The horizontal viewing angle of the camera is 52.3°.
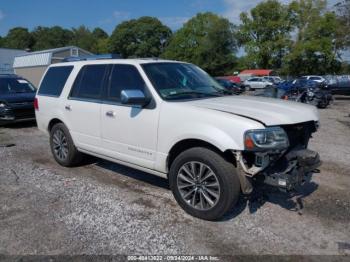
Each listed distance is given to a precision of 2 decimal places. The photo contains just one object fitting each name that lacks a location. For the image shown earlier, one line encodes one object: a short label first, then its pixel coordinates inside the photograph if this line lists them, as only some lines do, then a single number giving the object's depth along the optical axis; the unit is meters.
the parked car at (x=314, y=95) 16.45
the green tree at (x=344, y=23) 22.89
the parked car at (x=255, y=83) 40.58
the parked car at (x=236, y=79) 41.65
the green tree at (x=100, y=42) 85.90
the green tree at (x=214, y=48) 63.47
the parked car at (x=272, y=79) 40.57
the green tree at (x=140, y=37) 80.75
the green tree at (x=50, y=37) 102.69
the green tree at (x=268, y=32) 52.50
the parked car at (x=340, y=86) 22.08
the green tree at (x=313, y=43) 47.50
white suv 3.84
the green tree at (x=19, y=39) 103.12
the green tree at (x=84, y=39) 99.56
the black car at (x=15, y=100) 10.77
